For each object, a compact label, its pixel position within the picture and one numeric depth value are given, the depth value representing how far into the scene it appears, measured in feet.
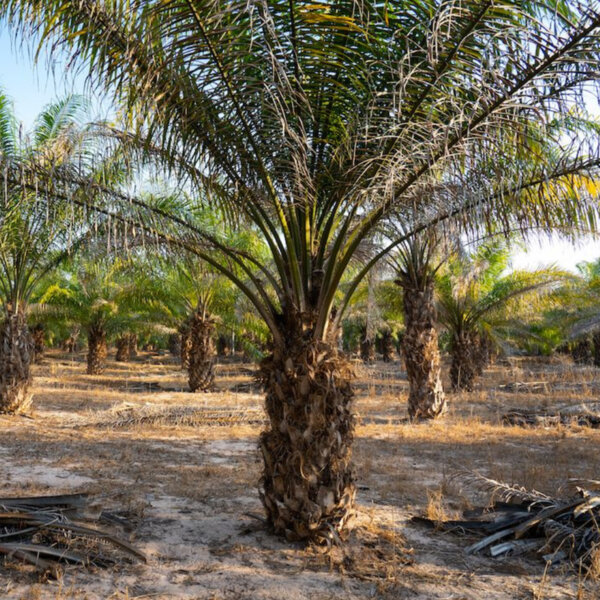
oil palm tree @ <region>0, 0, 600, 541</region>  12.57
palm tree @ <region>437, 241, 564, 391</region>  50.34
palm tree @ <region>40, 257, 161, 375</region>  59.98
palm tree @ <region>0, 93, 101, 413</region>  31.17
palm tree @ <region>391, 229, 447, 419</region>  37.34
